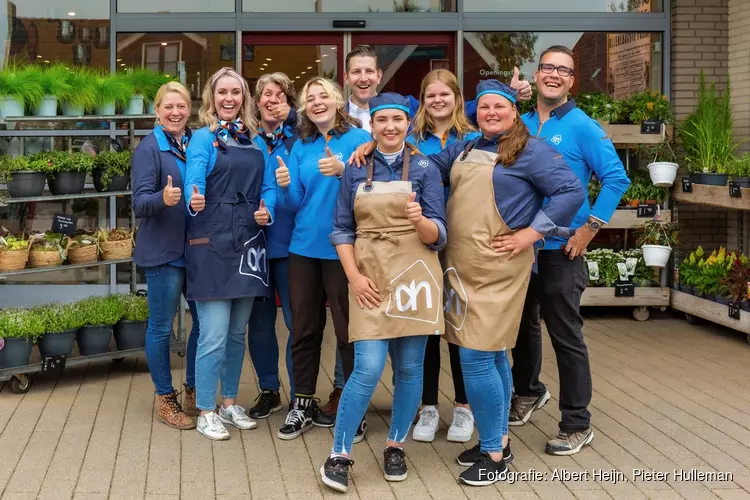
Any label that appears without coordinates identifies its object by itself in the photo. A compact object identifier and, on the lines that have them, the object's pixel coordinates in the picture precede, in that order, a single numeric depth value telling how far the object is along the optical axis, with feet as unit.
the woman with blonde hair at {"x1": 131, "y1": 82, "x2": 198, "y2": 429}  16.92
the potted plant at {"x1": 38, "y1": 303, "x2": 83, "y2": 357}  20.20
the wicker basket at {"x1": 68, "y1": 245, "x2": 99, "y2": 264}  20.68
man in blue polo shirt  15.52
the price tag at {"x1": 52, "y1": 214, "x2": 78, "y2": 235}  20.35
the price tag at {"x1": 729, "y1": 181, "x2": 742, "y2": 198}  24.32
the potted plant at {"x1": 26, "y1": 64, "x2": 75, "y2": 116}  20.61
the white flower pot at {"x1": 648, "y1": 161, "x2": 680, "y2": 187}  26.91
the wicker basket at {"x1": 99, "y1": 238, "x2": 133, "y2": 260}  21.08
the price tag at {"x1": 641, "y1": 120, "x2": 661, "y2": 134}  27.02
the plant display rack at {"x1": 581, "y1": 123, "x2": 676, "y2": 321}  27.12
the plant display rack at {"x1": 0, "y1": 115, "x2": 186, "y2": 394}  19.56
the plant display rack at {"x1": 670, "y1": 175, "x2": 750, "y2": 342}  24.32
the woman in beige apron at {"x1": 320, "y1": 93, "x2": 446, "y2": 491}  14.06
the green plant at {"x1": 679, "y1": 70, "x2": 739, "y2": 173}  26.23
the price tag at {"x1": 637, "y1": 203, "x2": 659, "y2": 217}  27.14
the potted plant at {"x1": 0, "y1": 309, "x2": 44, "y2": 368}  19.54
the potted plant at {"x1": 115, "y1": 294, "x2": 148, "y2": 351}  21.17
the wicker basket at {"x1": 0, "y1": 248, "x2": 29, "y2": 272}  19.72
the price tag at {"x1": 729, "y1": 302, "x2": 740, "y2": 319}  24.45
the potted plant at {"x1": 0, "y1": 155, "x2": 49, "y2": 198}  19.85
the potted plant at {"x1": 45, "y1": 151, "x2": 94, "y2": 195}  20.25
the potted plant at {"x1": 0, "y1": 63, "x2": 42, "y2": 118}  20.26
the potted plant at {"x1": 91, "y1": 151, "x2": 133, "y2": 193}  20.79
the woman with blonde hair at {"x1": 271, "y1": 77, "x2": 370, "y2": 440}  16.12
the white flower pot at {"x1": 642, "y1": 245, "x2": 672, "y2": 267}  27.04
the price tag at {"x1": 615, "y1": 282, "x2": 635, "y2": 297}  27.43
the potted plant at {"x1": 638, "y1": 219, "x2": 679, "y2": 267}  27.07
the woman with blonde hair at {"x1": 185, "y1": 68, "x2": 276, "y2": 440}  16.21
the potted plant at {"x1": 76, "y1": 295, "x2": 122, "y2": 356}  20.67
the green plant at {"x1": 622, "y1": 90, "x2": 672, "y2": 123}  27.20
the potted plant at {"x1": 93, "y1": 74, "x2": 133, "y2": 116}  21.17
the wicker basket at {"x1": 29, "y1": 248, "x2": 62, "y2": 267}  20.30
